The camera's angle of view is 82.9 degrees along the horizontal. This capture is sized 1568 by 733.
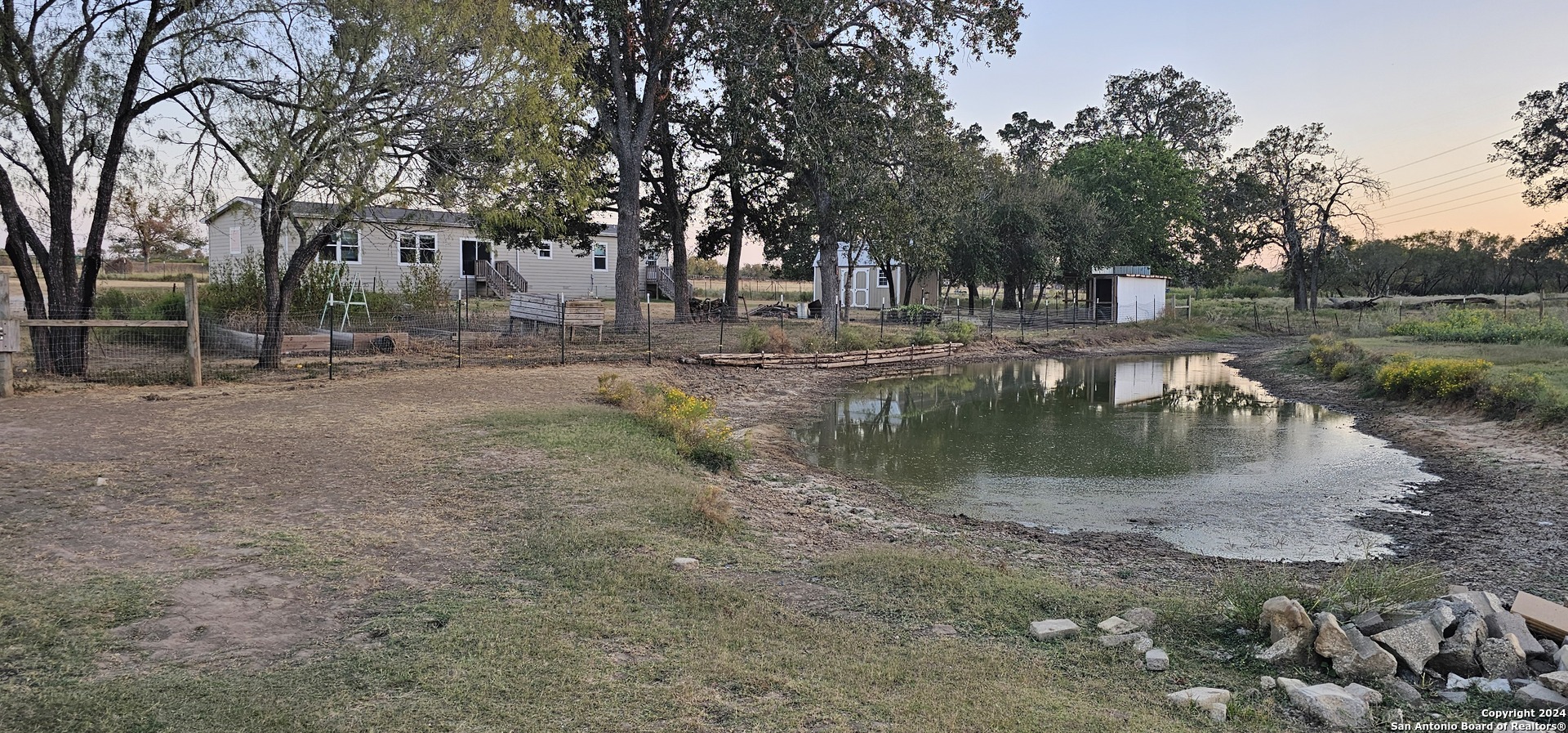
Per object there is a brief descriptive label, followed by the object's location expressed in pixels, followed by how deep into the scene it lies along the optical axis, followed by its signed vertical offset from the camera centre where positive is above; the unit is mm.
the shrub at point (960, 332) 28766 -683
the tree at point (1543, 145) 41531 +8015
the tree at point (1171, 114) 57375 +13160
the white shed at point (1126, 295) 39000 +734
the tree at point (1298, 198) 48250 +6286
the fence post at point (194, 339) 13242 -463
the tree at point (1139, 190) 44312 +6148
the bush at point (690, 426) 10328 -1463
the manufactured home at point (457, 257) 30875 +1943
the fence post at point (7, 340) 11352 -415
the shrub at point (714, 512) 7012 -1620
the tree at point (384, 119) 13688 +3071
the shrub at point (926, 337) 27359 -834
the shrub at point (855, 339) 24734 -825
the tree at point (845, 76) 23250 +6302
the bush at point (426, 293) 23234 +451
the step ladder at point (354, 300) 19534 +215
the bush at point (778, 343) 22250 -835
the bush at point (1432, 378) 14461 -1127
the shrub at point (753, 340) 21875 -741
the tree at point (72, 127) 13047 +2750
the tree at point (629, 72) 22422 +6346
